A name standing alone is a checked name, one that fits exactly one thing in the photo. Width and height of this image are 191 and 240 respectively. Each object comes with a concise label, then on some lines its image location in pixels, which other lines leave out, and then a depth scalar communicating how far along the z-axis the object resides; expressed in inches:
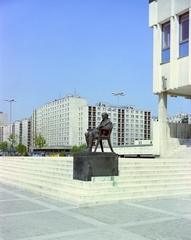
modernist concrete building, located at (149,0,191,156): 784.9
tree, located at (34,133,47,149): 3182.3
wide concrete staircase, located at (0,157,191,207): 405.4
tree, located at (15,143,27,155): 2424.0
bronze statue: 492.7
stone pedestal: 443.8
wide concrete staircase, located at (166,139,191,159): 795.3
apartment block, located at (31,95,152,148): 3914.9
